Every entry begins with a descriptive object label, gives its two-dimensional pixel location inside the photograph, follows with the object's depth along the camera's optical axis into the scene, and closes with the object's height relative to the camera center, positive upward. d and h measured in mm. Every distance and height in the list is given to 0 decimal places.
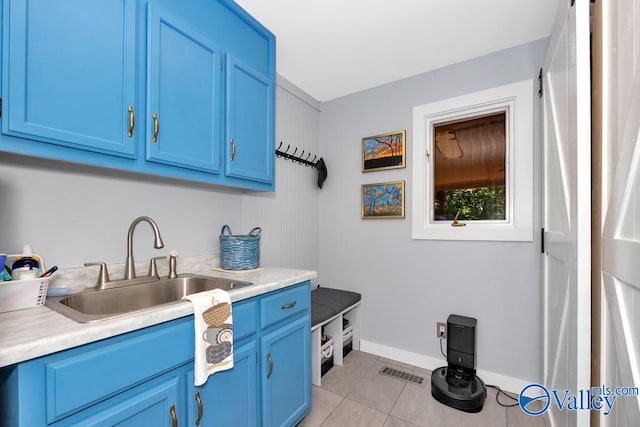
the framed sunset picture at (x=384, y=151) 2498 +606
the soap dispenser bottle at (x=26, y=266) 1020 -189
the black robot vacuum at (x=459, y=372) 1846 -1126
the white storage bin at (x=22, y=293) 941 -276
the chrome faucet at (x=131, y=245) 1393 -148
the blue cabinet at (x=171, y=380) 722 -562
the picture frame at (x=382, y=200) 2492 +149
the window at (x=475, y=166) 2012 +403
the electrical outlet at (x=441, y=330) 2246 -926
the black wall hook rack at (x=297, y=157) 2439 +562
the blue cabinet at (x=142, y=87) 940 +563
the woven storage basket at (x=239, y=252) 1754 -228
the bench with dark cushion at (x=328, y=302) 2076 -721
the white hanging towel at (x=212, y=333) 1056 -465
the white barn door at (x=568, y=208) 1007 +35
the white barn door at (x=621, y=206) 744 +30
